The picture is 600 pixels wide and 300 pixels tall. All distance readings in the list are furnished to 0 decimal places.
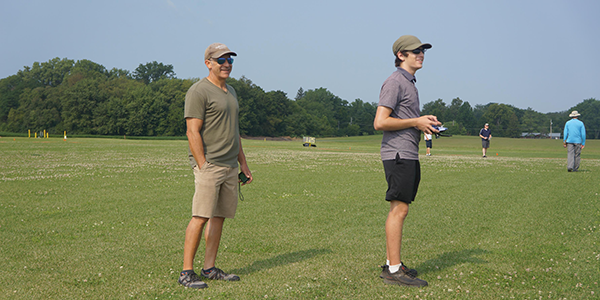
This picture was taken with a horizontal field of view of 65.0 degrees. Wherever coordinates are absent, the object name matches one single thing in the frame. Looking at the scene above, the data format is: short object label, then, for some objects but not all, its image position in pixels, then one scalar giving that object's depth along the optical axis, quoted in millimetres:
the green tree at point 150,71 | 174250
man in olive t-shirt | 4492
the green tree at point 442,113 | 161550
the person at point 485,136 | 31344
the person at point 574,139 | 18672
